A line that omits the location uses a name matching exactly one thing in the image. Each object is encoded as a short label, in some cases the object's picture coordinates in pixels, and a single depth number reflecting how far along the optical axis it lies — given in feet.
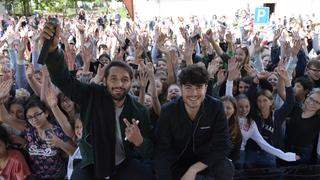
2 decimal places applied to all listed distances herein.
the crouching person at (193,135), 6.61
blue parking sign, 25.49
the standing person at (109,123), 6.45
